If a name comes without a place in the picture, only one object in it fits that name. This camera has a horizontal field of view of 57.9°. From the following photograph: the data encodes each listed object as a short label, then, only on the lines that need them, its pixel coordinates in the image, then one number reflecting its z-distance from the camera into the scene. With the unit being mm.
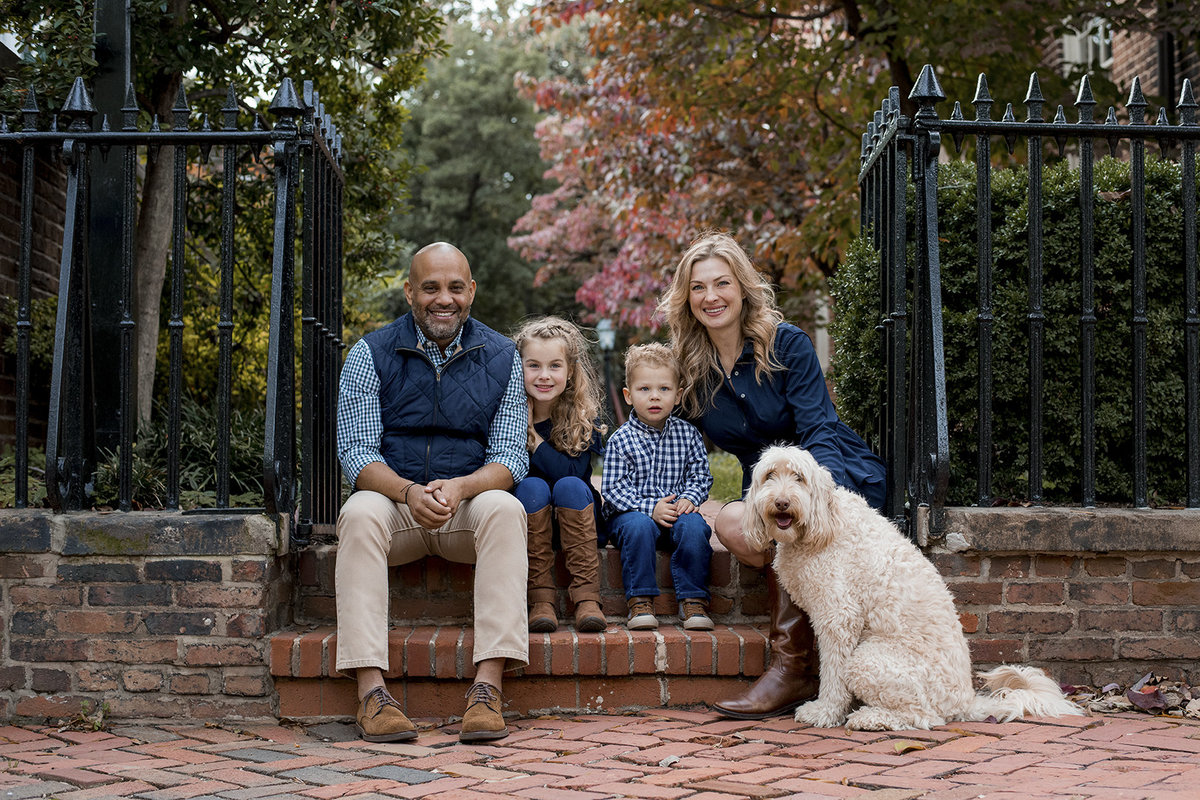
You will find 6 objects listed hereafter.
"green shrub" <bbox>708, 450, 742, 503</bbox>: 7664
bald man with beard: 3678
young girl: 4086
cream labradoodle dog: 3512
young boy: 4105
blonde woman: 4121
